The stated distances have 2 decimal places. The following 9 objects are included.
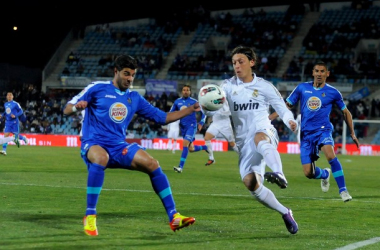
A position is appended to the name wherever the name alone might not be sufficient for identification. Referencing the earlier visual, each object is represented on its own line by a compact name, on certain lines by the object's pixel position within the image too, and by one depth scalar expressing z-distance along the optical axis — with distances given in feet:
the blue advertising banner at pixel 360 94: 129.70
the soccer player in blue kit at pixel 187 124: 66.33
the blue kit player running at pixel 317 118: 40.73
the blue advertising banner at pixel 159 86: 139.74
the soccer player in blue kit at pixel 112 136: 24.77
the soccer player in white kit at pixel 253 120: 26.84
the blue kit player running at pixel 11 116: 94.22
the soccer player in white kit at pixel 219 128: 73.36
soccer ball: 24.98
